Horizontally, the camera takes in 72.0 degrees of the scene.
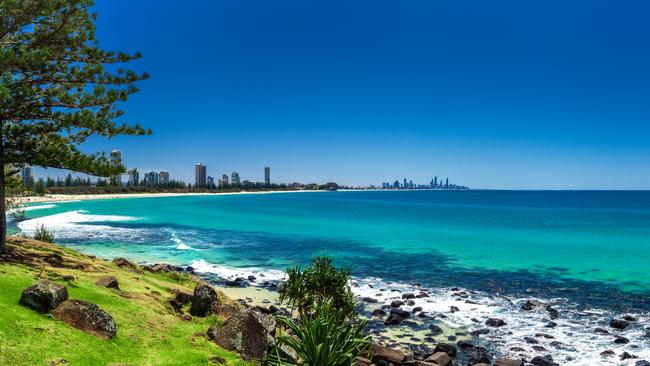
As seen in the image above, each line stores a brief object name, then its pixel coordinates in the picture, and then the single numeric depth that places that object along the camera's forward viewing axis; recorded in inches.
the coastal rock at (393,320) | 919.7
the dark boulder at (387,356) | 671.8
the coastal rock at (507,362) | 692.1
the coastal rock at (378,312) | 979.3
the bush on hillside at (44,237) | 1330.0
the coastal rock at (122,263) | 1032.5
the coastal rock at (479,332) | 856.3
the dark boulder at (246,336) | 539.8
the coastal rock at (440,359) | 687.1
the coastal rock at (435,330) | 868.6
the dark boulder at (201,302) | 689.6
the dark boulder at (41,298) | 480.1
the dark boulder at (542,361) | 709.3
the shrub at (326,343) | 423.5
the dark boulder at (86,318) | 474.3
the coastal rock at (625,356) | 737.0
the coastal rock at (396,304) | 1030.9
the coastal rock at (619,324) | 892.0
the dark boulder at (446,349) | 744.3
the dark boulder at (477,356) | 721.6
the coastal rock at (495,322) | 910.0
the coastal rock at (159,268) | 1129.6
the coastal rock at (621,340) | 808.1
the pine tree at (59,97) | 762.8
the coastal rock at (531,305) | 1032.2
